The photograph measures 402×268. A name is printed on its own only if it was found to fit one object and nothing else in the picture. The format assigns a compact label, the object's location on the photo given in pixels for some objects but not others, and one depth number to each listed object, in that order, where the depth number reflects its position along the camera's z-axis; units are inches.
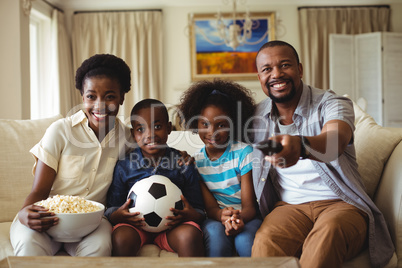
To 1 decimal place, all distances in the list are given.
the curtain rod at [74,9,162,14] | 234.4
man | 53.4
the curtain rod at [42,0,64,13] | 209.0
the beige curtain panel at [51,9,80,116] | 212.2
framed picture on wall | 232.4
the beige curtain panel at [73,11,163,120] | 232.4
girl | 60.8
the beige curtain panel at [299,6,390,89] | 235.6
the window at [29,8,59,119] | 206.8
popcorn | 53.8
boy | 60.6
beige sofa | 61.9
